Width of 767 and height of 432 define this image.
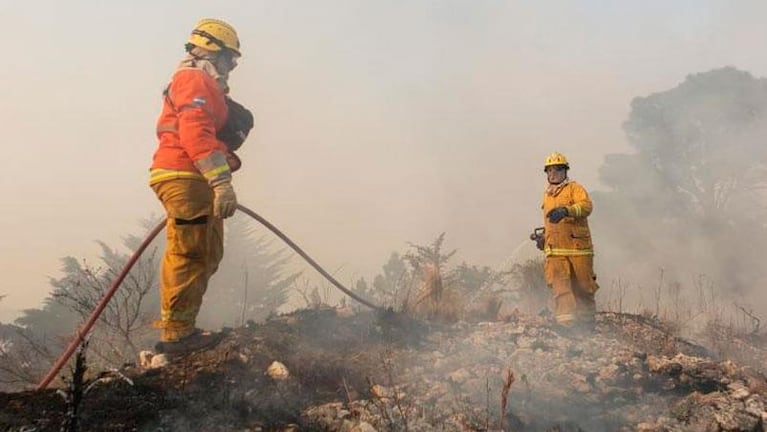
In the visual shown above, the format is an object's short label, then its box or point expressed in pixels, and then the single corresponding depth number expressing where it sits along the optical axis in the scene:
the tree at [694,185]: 18.66
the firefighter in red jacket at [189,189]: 3.49
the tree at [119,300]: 4.39
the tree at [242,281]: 16.23
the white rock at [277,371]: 3.31
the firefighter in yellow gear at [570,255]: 5.46
